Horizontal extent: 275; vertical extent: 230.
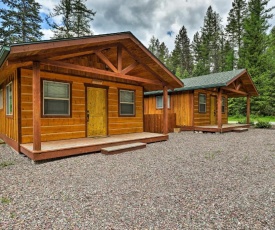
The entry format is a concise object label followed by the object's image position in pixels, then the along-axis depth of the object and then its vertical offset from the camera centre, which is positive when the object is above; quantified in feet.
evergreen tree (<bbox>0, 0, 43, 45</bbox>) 58.75 +31.33
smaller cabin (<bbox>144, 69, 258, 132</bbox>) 34.35 +2.57
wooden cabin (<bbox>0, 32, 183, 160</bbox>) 14.42 +2.07
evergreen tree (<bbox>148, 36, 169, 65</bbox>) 135.64 +50.35
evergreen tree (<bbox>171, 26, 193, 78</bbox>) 126.11 +41.93
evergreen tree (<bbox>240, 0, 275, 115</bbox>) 65.26 +23.35
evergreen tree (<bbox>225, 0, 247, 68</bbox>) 90.02 +46.24
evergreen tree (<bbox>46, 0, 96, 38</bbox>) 57.16 +31.56
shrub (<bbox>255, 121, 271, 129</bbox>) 43.27 -3.33
